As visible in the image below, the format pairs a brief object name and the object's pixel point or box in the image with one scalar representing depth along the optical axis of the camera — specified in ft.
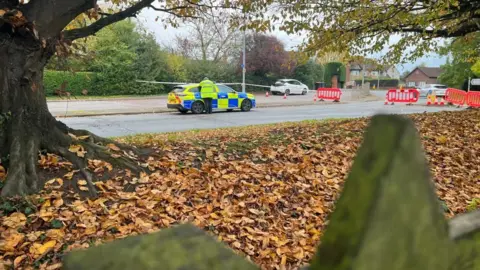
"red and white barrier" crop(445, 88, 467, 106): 78.74
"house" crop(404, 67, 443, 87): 270.32
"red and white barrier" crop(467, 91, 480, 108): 73.31
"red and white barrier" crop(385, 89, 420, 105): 85.08
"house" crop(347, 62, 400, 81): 242.72
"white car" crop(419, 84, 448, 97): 130.78
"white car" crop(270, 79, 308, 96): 124.06
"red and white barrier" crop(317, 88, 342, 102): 97.35
